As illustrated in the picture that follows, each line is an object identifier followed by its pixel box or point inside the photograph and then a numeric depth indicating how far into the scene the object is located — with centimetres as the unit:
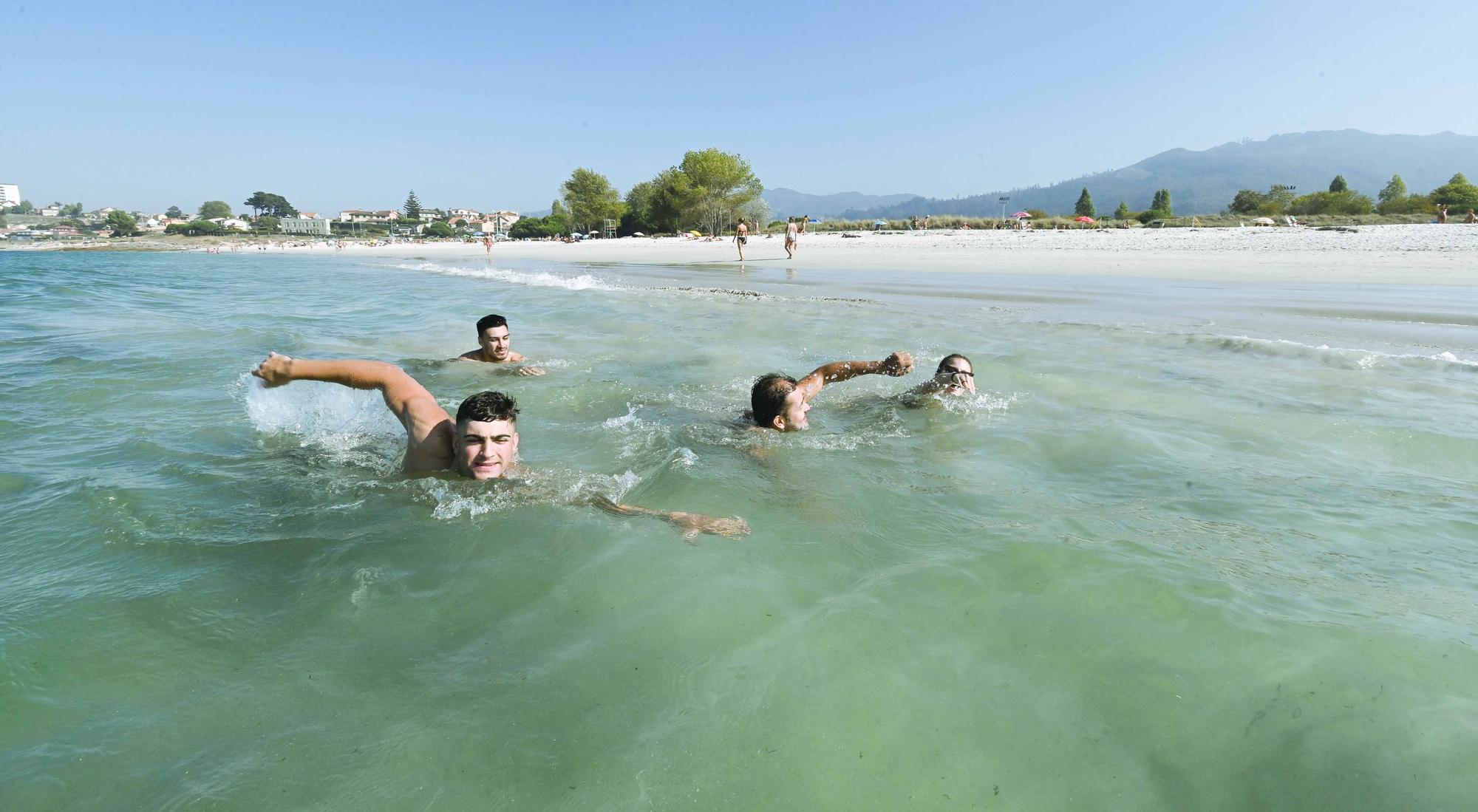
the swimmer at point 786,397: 509
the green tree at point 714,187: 6375
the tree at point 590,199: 7994
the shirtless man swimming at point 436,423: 393
